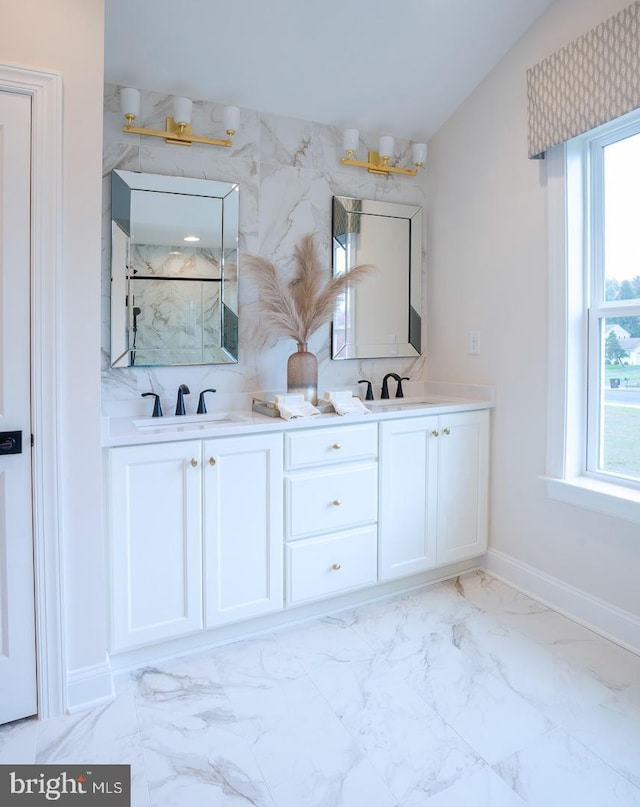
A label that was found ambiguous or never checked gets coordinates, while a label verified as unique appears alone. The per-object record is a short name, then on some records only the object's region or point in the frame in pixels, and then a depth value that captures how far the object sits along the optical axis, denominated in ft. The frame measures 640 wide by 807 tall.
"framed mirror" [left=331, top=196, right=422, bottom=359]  9.24
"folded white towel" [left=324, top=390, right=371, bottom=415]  7.64
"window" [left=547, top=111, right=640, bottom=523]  7.04
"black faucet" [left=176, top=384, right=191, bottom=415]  7.85
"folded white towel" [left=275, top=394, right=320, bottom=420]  7.20
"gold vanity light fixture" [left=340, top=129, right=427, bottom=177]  8.89
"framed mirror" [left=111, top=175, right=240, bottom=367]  7.54
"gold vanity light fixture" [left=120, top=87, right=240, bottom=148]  7.30
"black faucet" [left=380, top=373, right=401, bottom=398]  9.55
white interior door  5.19
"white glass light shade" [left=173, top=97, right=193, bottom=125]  7.54
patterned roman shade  6.25
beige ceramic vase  8.11
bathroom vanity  6.22
